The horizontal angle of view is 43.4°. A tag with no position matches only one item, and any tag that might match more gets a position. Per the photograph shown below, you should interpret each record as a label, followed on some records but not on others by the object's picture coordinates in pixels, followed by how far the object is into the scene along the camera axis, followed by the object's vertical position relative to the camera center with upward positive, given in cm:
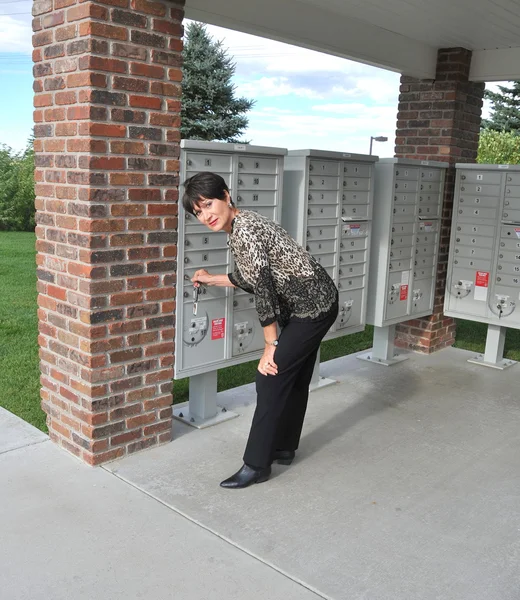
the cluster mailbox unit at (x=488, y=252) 607 -50
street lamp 2675 +222
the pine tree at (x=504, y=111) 2394 +321
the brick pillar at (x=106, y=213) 340 -18
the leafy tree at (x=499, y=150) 2105 +157
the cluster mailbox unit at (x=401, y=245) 574 -46
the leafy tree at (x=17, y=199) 1903 -71
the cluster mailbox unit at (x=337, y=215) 487 -19
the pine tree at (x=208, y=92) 1855 +262
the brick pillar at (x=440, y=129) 632 +66
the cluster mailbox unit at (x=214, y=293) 404 -70
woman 325 -57
